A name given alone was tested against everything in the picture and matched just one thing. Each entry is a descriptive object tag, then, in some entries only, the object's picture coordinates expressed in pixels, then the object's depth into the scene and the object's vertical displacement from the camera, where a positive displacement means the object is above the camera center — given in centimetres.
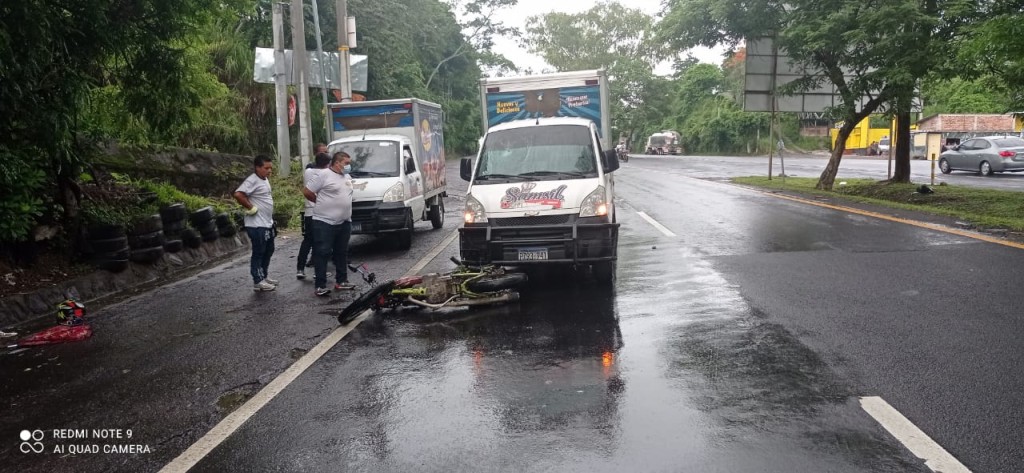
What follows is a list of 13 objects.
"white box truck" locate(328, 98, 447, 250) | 1305 -1
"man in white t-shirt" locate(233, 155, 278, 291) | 939 -65
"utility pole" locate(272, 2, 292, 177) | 1977 +192
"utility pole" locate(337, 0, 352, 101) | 2042 +299
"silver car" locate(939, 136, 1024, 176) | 2755 -9
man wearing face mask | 909 -57
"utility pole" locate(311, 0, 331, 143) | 2191 +288
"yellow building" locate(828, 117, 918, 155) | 5588 +138
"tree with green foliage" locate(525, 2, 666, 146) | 7769 +1155
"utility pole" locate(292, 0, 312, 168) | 1909 +242
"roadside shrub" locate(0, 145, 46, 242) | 809 -32
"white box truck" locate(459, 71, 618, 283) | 843 -45
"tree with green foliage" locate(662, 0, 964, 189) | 1647 +280
